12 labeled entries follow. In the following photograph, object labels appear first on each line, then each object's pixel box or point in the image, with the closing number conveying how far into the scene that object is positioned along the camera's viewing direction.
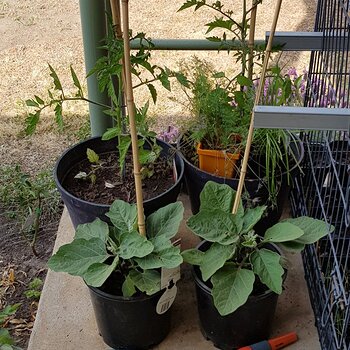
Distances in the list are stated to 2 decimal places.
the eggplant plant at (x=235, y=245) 1.41
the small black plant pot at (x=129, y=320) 1.50
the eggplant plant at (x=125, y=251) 1.44
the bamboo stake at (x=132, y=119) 1.19
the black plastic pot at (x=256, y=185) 1.69
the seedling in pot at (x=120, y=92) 1.45
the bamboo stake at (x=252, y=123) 1.31
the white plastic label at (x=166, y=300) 1.53
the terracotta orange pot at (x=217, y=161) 1.72
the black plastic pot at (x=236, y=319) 1.50
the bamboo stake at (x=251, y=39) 1.63
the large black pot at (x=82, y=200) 1.63
